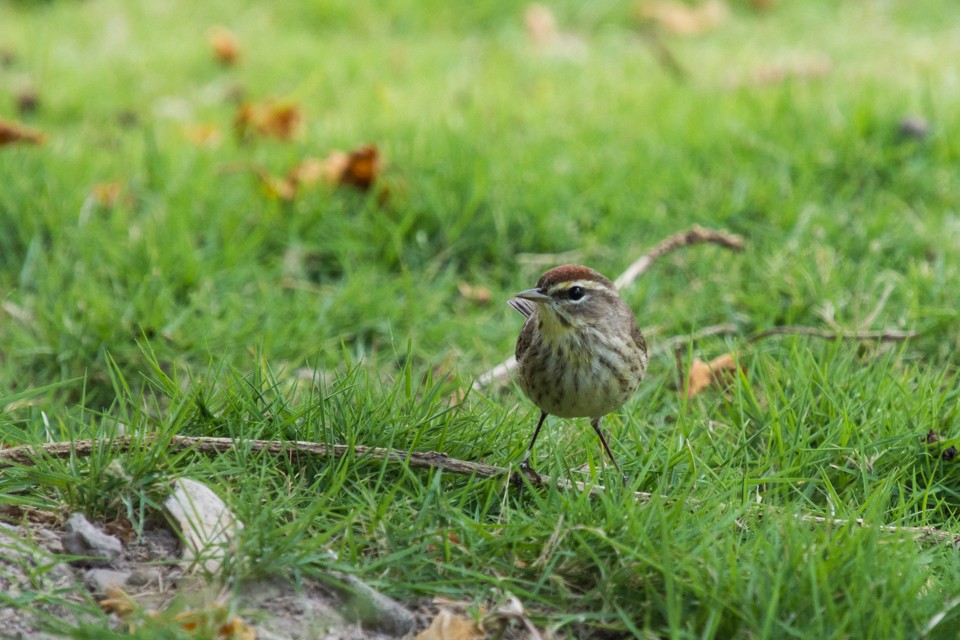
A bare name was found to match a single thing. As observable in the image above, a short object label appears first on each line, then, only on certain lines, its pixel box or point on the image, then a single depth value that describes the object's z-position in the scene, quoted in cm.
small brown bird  739
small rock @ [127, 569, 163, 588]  616
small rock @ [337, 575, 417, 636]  603
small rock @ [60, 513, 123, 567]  626
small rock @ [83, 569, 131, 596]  607
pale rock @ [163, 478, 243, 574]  621
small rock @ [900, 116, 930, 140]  1324
